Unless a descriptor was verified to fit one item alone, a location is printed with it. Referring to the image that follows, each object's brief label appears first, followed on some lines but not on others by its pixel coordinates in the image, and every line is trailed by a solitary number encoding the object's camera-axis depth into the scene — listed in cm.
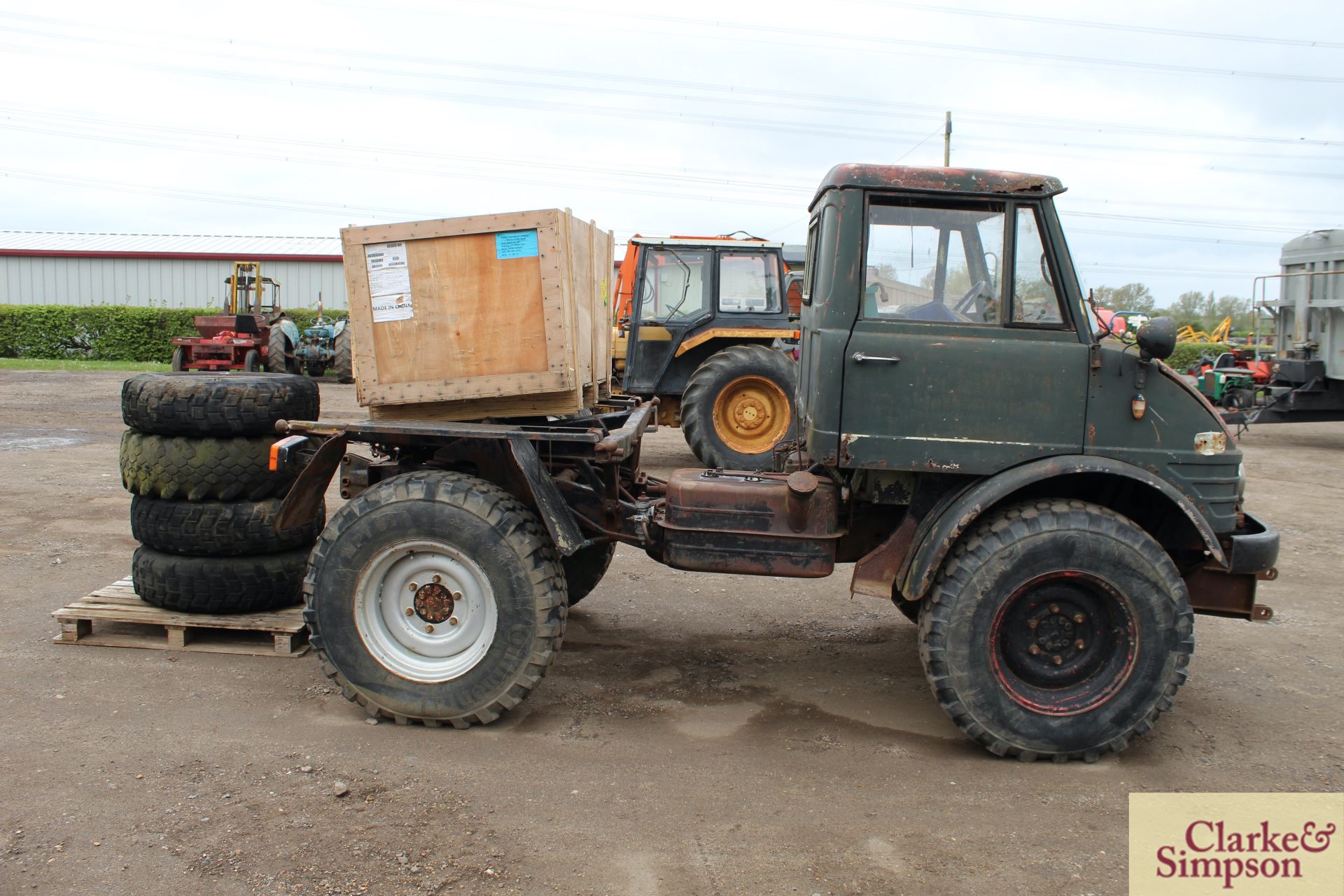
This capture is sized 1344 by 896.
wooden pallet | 513
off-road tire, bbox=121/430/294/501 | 508
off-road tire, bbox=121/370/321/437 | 507
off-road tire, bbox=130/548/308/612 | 514
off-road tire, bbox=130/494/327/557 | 510
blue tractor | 2098
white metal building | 3394
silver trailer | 1440
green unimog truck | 408
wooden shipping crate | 446
